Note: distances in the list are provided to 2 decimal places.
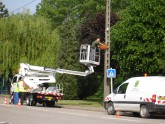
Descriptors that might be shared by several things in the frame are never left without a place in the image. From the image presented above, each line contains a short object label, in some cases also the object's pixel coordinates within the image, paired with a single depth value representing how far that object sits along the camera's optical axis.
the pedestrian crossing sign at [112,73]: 27.64
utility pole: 28.77
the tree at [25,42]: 45.41
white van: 20.50
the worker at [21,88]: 32.22
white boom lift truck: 30.68
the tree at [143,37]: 27.70
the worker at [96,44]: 28.56
